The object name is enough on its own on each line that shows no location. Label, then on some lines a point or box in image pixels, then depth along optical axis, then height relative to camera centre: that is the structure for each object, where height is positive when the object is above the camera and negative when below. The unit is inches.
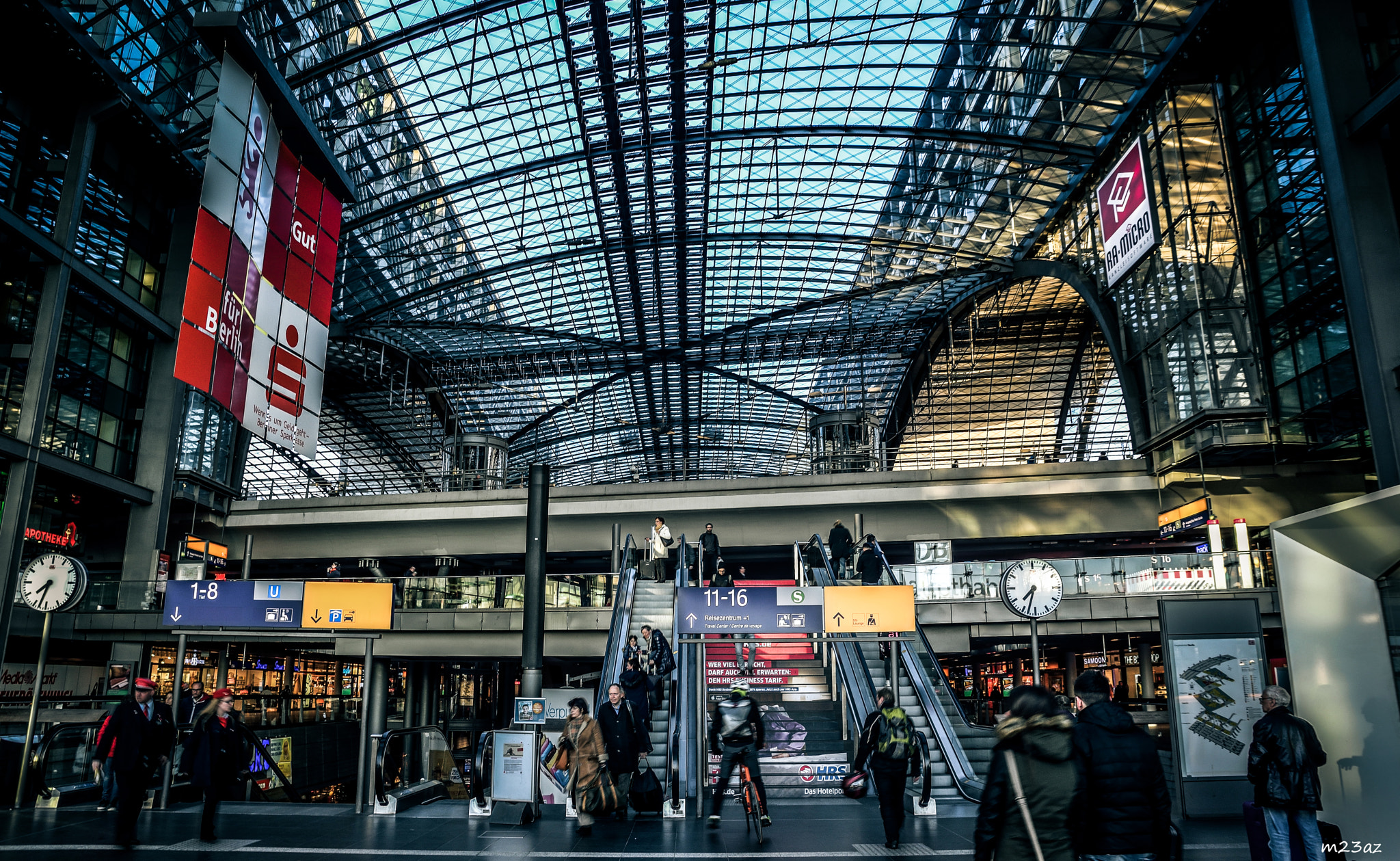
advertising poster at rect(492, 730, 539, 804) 415.2 -44.7
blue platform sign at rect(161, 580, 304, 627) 493.4 +32.4
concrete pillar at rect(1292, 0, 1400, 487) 577.9 +296.3
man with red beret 346.9 -34.0
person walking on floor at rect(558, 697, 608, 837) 374.6 -35.5
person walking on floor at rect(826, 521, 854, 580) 850.8 +109.0
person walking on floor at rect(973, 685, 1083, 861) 174.6 -24.0
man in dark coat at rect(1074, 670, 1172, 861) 189.0 -25.9
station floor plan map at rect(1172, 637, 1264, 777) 395.2 -14.9
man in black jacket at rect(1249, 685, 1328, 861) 260.5 -31.1
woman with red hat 366.6 -35.5
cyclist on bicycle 373.7 -26.0
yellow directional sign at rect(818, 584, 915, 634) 446.6 +27.2
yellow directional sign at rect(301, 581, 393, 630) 493.4 +31.7
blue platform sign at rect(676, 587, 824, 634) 441.7 +26.2
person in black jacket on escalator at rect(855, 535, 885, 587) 735.7 +80.4
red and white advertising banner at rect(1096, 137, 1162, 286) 968.9 +494.0
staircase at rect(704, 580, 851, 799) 492.7 -30.0
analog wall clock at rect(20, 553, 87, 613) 475.8 +42.3
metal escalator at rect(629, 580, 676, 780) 741.3 +49.0
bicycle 346.9 -50.9
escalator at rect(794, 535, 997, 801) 454.3 -21.0
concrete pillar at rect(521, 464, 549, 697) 573.3 +51.0
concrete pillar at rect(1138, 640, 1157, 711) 1082.7 +4.1
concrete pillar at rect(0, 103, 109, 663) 912.9 +303.4
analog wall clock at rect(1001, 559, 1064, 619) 379.2 +30.5
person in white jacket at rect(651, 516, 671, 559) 893.2 +120.1
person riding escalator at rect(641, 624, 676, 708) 563.8 +3.6
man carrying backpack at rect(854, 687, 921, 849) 339.9 -33.1
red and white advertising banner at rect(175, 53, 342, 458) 622.5 +287.6
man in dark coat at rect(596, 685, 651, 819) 397.7 -30.5
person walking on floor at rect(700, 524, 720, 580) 867.1 +111.2
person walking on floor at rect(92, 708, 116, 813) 445.4 -60.0
